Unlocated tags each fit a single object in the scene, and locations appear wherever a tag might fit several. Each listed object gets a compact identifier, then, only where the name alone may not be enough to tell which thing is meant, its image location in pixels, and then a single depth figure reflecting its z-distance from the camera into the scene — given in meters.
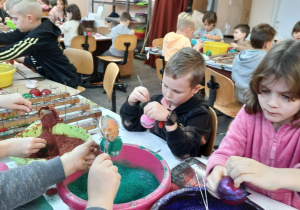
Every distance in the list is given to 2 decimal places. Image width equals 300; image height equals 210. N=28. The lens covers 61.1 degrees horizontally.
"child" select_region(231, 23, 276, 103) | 2.26
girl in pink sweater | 0.73
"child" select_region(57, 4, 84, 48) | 3.68
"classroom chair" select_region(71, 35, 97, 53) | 3.55
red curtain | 5.02
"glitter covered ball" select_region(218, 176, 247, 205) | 0.67
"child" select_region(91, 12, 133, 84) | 4.07
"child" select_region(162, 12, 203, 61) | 3.14
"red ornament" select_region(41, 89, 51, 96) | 1.42
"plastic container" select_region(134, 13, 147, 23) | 5.66
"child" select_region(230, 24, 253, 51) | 3.45
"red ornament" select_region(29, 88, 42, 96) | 1.42
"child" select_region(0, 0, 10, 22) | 4.02
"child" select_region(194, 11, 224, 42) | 3.92
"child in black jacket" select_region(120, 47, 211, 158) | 1.16
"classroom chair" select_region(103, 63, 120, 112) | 1.93
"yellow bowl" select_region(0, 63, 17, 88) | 1.57
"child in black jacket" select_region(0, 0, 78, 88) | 1.95
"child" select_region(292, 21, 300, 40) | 3.13
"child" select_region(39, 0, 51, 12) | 4.76
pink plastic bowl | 0.63
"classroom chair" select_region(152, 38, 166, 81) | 3.03
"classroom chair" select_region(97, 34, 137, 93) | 3.80
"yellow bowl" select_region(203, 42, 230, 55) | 2.93
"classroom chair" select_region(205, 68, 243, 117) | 2.18
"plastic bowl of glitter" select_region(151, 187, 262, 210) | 0.66
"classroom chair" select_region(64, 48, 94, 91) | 2.49
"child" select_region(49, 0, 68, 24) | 4.36
